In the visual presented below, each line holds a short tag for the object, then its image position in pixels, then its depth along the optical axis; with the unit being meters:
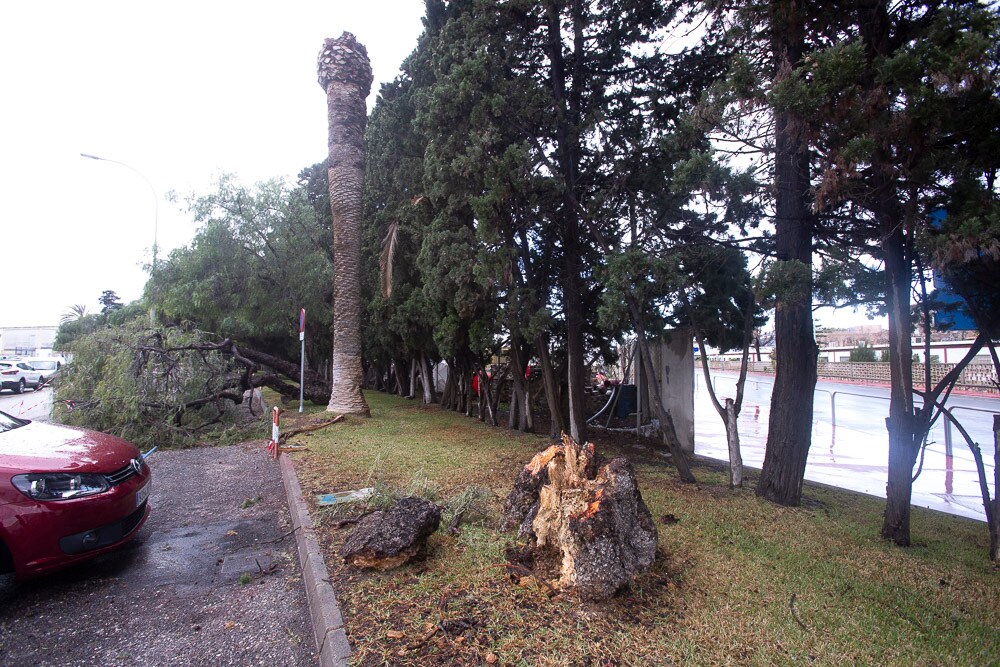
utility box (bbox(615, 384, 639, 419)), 14.35
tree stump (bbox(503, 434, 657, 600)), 3.52
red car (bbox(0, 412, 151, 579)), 3.78
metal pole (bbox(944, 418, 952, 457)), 8.12
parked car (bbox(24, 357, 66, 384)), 31.02
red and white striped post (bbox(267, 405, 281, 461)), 8.84
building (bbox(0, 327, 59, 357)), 85.50
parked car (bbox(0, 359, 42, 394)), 28.12
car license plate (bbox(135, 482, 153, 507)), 4.68
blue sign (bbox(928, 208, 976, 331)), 5.73
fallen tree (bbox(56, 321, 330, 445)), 9.73
